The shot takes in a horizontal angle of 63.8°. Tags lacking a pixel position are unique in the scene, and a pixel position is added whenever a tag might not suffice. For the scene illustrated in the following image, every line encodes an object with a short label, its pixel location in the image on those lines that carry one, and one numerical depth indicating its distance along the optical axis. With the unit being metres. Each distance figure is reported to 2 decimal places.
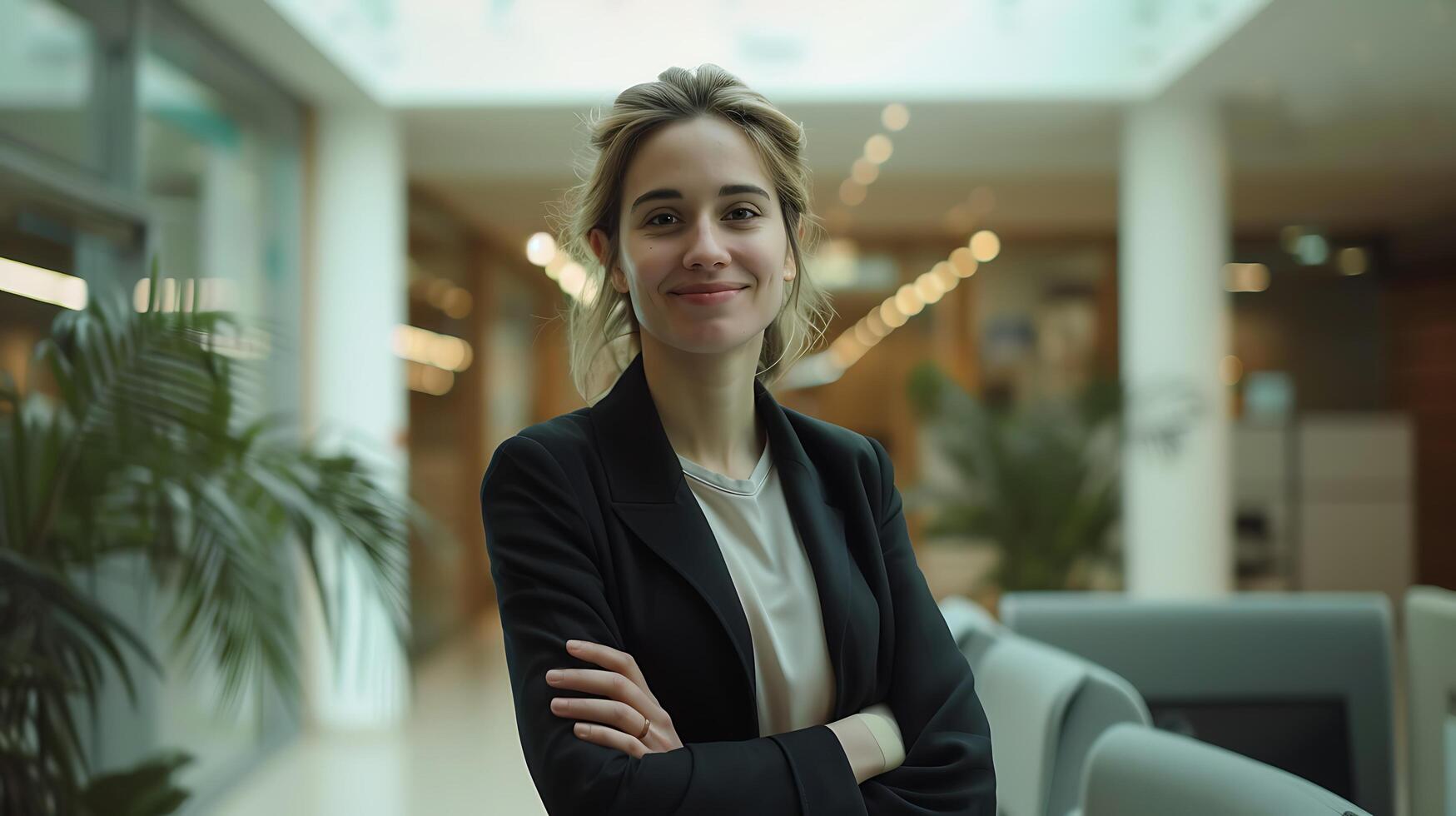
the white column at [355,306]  6.09
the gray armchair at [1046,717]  2.02
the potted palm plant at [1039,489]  6.54
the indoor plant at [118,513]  2.30
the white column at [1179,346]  6.10
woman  1.19
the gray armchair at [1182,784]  1.25
